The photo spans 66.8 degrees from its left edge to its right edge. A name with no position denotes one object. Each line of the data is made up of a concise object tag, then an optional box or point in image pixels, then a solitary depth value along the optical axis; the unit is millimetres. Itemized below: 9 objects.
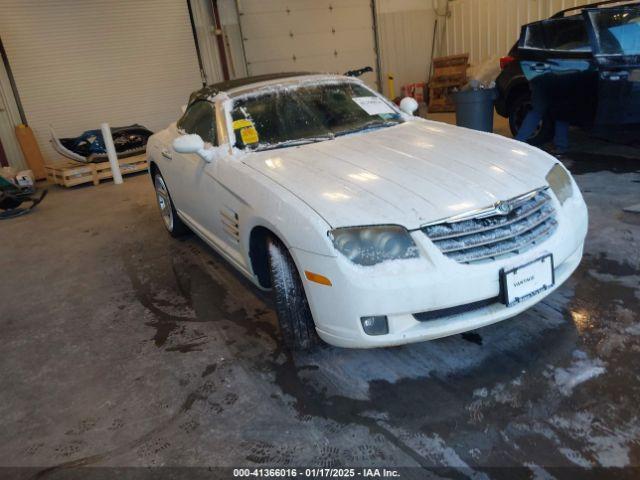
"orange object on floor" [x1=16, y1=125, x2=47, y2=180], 8320
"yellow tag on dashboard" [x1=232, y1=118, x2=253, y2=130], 2969
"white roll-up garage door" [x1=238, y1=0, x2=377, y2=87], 10211
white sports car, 1905
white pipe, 7538
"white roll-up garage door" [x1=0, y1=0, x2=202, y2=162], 8484
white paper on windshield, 3320
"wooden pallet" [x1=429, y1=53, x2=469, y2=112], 10734
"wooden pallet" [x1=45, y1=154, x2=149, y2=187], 7652
